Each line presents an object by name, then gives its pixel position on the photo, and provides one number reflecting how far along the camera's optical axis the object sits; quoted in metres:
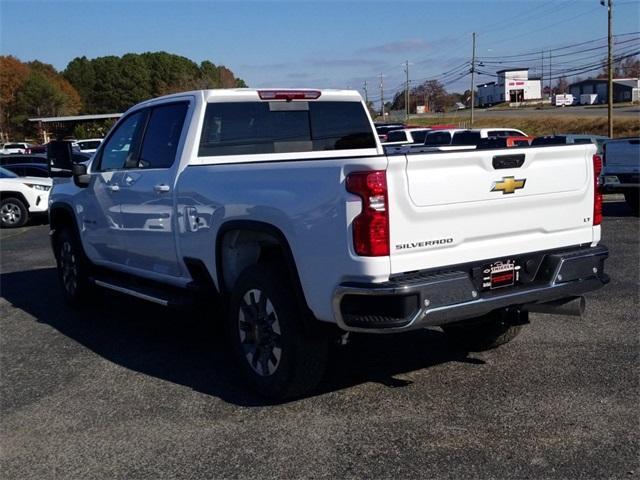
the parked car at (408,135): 28.22
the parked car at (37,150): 42.91
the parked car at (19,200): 17.56
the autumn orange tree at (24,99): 94.69
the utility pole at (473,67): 72.00
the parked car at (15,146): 51.61
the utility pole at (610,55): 35.06
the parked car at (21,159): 26.14
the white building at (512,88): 127.69
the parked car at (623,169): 14.21
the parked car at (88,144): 37.53
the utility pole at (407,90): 87.89
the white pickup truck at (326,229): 4.15
